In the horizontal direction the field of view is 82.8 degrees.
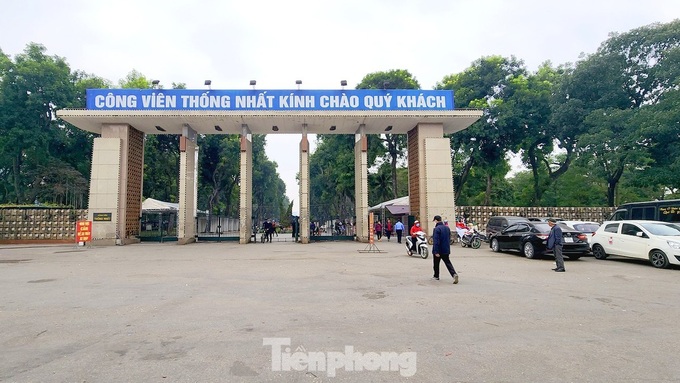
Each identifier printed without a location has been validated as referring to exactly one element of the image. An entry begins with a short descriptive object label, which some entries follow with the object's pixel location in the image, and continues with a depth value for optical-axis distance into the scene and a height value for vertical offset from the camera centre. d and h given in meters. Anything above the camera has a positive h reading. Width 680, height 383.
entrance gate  21.64 +5.74
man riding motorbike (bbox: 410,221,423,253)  15.16 -0.69
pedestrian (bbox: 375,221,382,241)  26.28 -0.71
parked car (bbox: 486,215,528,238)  18.98 -0.20
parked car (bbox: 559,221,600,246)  15.99 -0.36
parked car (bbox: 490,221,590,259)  13.59 -0.82
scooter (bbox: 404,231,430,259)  14.68 -0.98
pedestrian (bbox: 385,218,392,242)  24.42 -0.61
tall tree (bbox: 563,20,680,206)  23.25 +8.52
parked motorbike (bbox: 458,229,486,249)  19.31 -1.00
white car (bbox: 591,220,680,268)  11.94 -0.77
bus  15.93 +0.32
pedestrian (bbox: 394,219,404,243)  22.36 -0.55
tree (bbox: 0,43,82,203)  28.98 +8.61
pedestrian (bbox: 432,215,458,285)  9.09 -0.59
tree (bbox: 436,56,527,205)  29.47 +8.90
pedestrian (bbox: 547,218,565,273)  11.11 -0.74
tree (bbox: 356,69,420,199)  32.78 +11.49
